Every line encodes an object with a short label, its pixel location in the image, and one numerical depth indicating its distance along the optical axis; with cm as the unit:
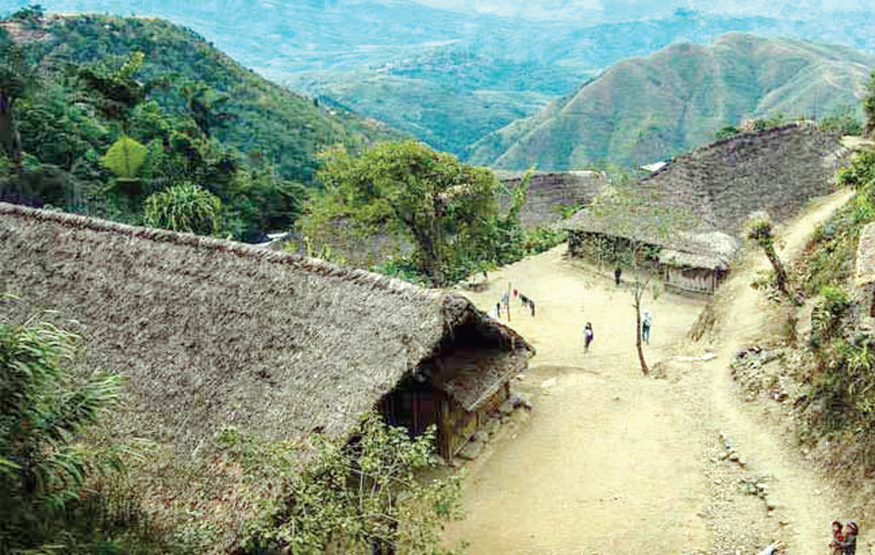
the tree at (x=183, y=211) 2425
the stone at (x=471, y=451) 1312
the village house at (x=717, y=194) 2527
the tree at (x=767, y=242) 1736
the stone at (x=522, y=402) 1489
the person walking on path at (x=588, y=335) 1959
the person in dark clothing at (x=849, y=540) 861
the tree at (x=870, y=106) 2994
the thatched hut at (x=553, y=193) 3816
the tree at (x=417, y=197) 2120
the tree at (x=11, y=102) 2619
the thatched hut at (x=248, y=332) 1034
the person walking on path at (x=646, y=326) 2003
